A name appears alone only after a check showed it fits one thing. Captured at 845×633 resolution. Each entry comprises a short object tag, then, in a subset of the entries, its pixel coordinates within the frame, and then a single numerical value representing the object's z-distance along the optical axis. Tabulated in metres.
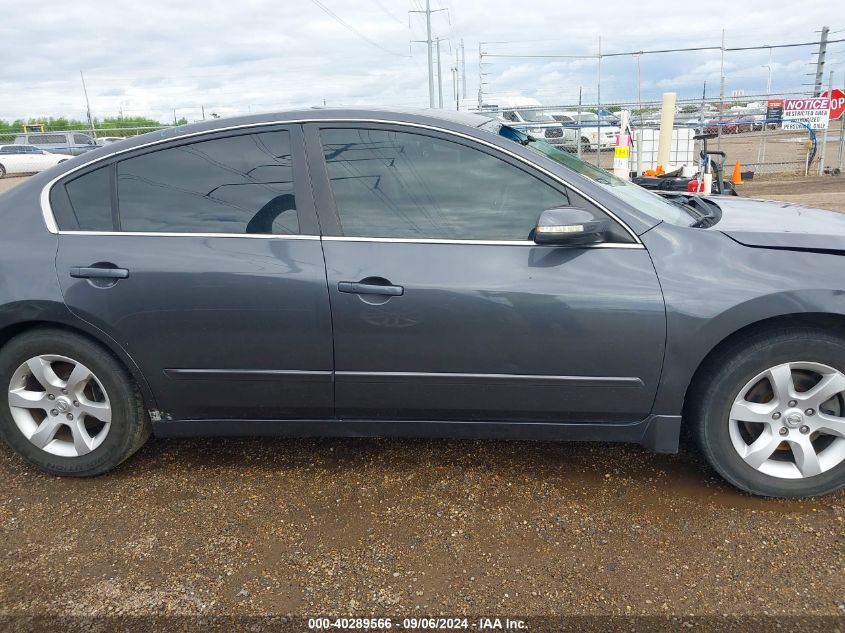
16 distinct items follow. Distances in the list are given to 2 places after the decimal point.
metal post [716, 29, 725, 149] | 14.20
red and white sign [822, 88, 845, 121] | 13.94
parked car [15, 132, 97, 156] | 25.78
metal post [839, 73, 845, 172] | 14.50
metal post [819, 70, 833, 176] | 13.83
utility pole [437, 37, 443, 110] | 28.52
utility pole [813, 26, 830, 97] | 13.51
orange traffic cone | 13.59
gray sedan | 2.63
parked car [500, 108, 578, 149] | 19.44
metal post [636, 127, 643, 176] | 10.84
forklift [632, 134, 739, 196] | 6.95
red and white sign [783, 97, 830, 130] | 13.88
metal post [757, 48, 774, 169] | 14.89
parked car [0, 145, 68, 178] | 24.11
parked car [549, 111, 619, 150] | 21.20
